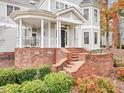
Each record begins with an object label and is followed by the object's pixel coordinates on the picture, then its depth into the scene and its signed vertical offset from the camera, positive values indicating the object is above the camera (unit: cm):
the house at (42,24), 816 +230
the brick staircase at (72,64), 515 -118
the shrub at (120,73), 593 -182
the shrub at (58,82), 333 -138
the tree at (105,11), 1225 +462
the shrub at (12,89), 276 -132
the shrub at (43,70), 565 -154
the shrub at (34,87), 296 -136
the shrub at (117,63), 690 -135
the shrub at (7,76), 512 -172
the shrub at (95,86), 390 -176
